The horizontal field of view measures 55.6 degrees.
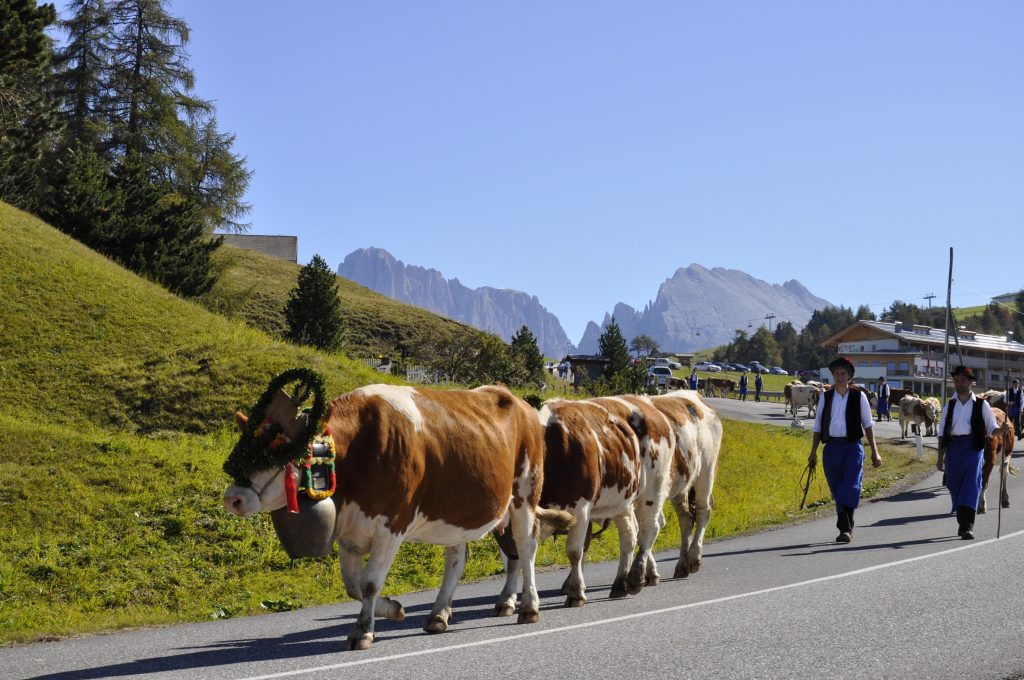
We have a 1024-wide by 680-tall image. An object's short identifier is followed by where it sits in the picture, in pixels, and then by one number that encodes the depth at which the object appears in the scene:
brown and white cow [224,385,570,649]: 6.93
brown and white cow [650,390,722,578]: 11.23
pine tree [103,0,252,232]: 49.03
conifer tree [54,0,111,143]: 49.09
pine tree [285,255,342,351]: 44.81
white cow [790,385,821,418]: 48.21
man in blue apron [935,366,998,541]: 13.39
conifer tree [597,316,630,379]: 49.50
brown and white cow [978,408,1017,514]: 14.98
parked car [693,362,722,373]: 141.21
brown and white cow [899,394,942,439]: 34.08
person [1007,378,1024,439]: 27.91
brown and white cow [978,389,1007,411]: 21.98
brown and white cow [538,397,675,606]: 8.99
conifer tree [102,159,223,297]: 39.12
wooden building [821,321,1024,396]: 102.31
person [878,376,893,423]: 49.16
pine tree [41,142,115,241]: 38.09
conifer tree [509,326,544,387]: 37.88
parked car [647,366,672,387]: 82.12
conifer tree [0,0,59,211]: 31.36
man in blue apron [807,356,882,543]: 13.12
